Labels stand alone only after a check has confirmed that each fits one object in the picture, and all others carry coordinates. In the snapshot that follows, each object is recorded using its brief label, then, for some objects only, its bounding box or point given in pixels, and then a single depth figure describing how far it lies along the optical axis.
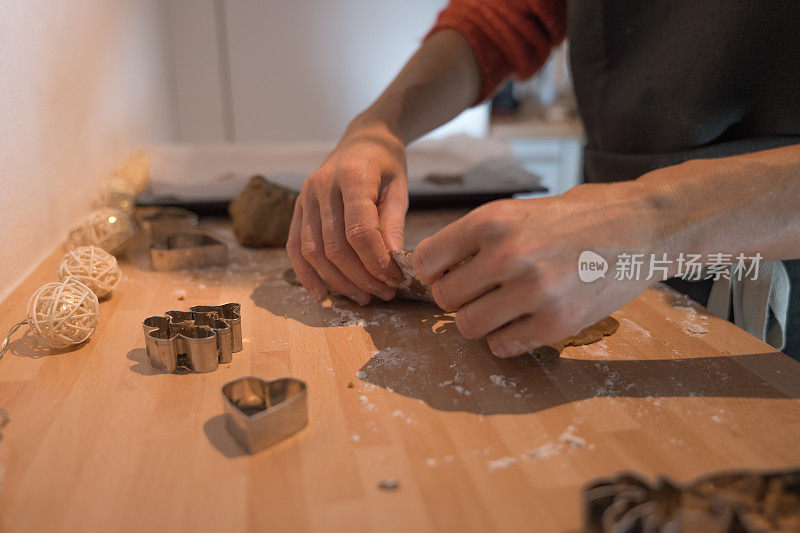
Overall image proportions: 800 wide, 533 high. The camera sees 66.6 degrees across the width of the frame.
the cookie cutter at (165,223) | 1.20
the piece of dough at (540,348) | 0.72
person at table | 0.62
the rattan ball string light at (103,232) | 1.03
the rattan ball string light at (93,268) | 0.85
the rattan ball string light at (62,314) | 0.70
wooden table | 0.48
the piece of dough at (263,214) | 1.15
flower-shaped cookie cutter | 0.68
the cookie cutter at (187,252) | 1.04
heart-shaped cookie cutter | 0.54
